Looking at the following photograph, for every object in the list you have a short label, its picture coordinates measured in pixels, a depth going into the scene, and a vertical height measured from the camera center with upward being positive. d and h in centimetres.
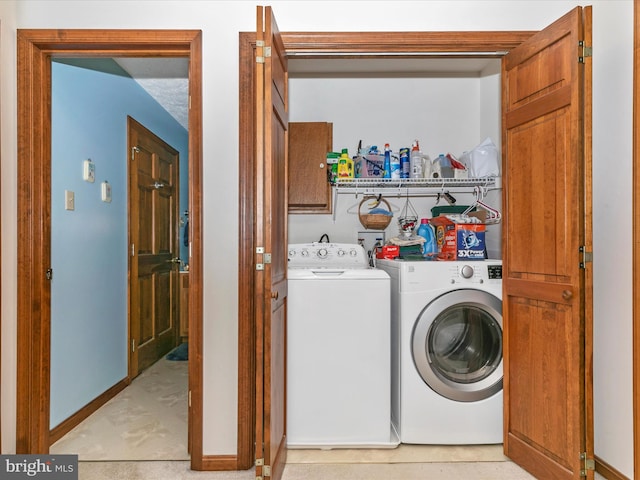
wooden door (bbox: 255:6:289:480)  168 -4
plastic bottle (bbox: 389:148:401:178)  297 +48
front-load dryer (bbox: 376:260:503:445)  228 -69
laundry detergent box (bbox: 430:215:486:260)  247 -2
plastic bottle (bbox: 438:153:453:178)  301 +49
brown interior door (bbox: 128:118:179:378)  347 -8
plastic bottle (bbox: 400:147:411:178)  298 +50
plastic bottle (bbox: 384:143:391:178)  301 +51
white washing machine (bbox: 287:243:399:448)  223 -64
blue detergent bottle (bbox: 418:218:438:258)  285 -1
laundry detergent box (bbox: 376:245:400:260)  278 -9
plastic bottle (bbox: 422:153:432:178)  303 +50
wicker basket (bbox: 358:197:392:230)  308 +13
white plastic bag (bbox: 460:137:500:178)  289 +52
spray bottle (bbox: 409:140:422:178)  297 +51
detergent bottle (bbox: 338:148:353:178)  302 +50
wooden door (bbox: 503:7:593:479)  173 -6
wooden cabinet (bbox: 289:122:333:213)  311 +52
